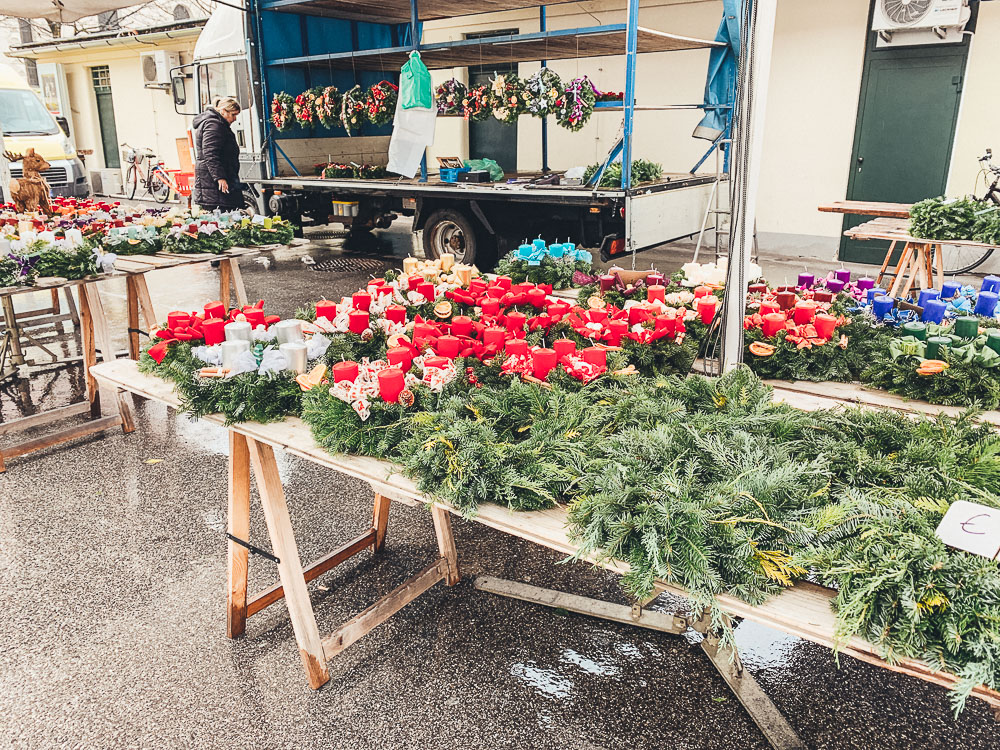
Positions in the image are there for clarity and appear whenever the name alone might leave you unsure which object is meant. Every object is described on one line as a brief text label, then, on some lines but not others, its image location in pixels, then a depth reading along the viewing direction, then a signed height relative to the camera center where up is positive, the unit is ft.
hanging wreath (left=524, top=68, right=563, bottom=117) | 23.25 +2.18
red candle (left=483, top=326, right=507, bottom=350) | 7.20 -1.65
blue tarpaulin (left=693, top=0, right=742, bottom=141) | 22.00 +2.00
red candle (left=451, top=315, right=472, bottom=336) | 7.55 -1.63
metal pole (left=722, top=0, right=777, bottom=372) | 6.64 +0.08
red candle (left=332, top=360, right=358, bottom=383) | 6.27 -1.73
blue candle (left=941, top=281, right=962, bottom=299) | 9.35 -1.58
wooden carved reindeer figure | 18.30 -0.69
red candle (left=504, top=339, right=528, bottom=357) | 6.97 -1.70
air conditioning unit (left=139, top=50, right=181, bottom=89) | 53.98 +6.80
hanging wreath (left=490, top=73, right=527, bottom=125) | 24.02 +2.06
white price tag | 3.97 -1.95
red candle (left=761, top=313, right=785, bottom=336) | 8.18 -1.73
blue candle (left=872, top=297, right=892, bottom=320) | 8.74 -1.66
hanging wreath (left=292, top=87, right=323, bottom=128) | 28.19 +2.06
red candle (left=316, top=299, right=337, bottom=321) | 8.48 -1.65
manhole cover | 28.71 -3.99
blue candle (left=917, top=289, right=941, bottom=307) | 8.82 -1.56
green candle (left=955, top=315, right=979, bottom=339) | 7.65 -1.65
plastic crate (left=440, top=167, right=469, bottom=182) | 25.61 -0.38
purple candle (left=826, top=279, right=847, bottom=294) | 9.94 -1.61
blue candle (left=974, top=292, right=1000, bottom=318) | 8.71 -1.62
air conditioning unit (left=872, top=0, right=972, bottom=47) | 24.40 +4.60
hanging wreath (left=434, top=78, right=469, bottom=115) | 25.86 +2.26
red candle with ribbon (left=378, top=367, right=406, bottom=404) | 6.11 -1.78
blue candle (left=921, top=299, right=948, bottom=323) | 8.42 -1.65
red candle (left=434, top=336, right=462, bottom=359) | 7.03 -1.70
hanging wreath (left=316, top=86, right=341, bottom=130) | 27.86 +2.09
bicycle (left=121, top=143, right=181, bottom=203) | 50.52 -1.02
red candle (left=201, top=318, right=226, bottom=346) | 7.45 -1.65
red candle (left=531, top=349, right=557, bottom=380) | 6.84 -1.81
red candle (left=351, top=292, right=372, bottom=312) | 8.72 -1.59
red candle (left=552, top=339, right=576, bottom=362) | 7.11 -1.71
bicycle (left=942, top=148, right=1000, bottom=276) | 24.16 -3.07
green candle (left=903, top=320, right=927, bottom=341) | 7.84 -1.73
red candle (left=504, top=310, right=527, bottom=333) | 7.89 -1.65
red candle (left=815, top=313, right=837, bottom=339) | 7.88 -1.69
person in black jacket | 24.35 +0.09
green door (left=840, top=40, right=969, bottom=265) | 25.98 +1.32
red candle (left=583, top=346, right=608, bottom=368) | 6.91 -1.75
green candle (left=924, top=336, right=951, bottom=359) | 7.23 -1.75
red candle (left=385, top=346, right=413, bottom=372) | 6.70 -1.73
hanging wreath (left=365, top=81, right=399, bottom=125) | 27.32 +2.19
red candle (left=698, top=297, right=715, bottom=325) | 8.59 -1.66
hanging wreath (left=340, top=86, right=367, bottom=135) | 27.68 +1.98
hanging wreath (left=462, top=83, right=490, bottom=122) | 24.97 +1.94
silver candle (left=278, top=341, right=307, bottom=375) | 6.94 -1.76
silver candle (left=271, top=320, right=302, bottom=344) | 7.38 -1.64
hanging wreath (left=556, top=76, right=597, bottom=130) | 23.03 +1.79
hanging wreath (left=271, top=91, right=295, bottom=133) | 28.48 +1.95
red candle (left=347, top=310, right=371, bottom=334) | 8.24 -1.72
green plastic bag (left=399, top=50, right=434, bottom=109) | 23.52 +2.40
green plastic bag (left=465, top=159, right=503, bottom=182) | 27.39 -0.19
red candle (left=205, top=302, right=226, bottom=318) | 8.11 -1.57
